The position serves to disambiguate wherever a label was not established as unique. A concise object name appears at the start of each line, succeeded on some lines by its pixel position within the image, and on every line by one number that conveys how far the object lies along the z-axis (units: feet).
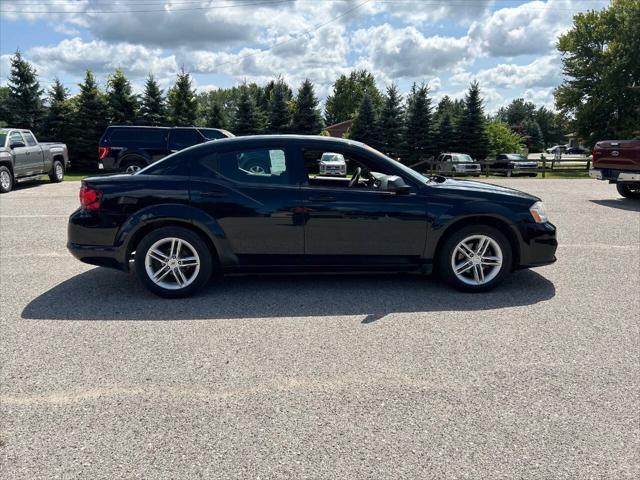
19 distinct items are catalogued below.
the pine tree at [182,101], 107.34
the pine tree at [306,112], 109.60
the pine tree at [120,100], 99.50
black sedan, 16.34
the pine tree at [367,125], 113.29
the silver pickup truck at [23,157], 48.44
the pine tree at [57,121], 97.25
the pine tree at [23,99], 97.91
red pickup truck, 41.11
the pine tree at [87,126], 95.20
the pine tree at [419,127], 110.73
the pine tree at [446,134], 112.88
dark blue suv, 56.80
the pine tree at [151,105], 101.19
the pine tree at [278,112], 111.04
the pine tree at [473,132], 111.24
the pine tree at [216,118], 112.16
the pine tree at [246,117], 108.78
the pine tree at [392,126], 112.57
